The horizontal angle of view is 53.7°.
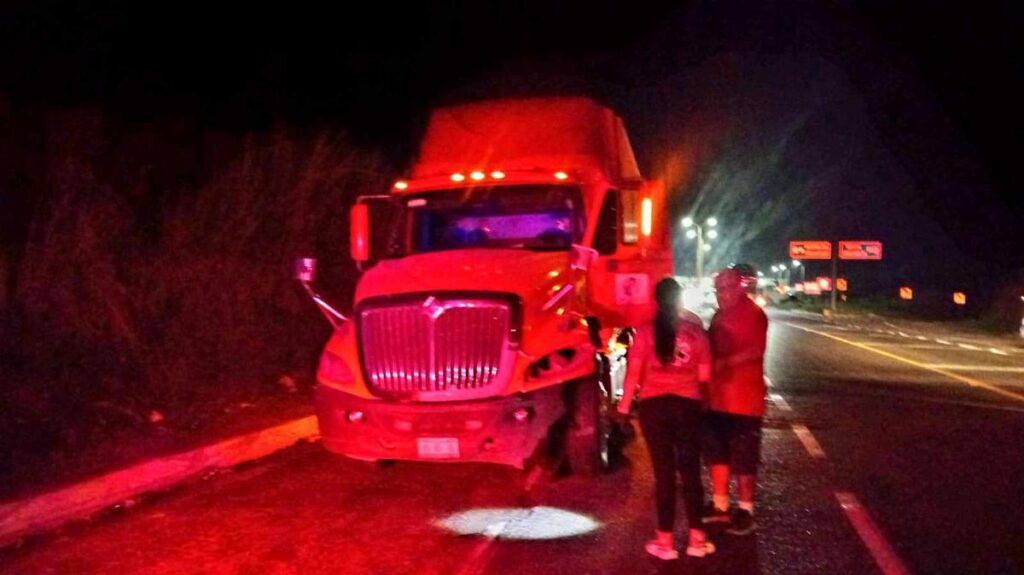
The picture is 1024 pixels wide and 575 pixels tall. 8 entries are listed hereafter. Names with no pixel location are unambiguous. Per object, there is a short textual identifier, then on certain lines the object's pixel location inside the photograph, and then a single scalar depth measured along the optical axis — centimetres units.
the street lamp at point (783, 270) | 11414
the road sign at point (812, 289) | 8081
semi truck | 824
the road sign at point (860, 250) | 8431
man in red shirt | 745
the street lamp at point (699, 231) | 4037
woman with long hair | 674
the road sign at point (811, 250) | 8725
